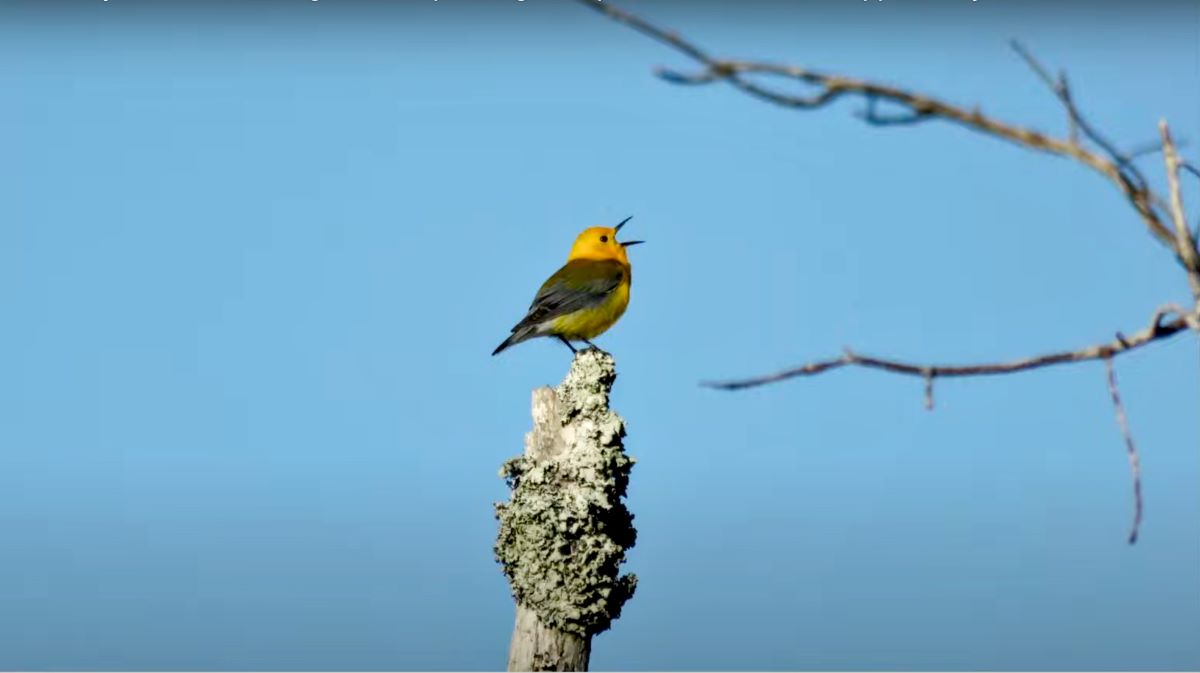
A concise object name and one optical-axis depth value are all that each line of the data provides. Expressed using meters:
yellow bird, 12.17
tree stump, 11.43
